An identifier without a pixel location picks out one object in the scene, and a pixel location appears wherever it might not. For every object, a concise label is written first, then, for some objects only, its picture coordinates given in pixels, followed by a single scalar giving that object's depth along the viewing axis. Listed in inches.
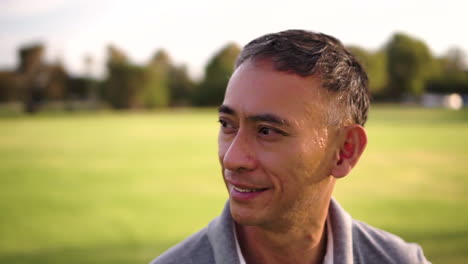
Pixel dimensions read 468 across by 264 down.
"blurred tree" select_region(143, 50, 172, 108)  1636.3
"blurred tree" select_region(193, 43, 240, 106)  1705.2
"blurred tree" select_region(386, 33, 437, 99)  1392.7
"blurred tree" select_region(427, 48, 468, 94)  1340.9
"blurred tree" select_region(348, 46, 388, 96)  1465.3
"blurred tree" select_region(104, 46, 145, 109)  1582.2
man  52.4
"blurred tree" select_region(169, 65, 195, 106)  1759.4
